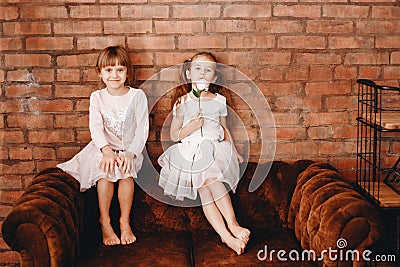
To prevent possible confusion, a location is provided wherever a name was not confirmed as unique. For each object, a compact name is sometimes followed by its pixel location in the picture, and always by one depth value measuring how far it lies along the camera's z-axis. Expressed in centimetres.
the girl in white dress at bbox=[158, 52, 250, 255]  285
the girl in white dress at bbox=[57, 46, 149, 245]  284
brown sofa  237
